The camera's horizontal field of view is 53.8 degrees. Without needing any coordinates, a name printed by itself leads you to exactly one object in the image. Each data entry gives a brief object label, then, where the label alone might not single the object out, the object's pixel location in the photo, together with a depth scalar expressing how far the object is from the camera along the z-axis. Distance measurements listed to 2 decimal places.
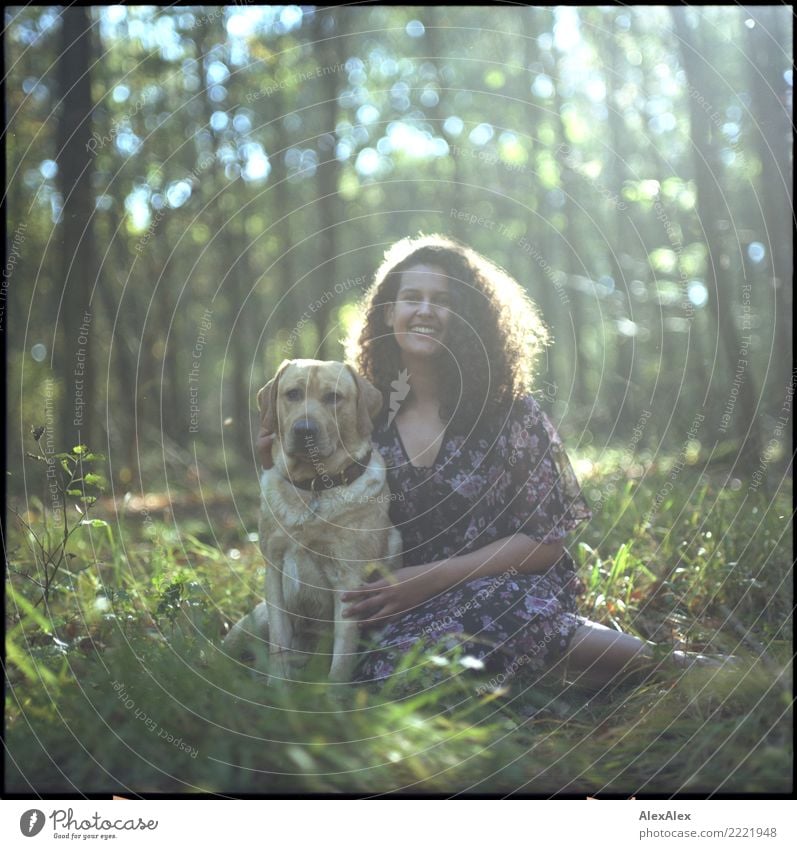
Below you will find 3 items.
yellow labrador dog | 3.99
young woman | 3.99
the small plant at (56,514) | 4.08
